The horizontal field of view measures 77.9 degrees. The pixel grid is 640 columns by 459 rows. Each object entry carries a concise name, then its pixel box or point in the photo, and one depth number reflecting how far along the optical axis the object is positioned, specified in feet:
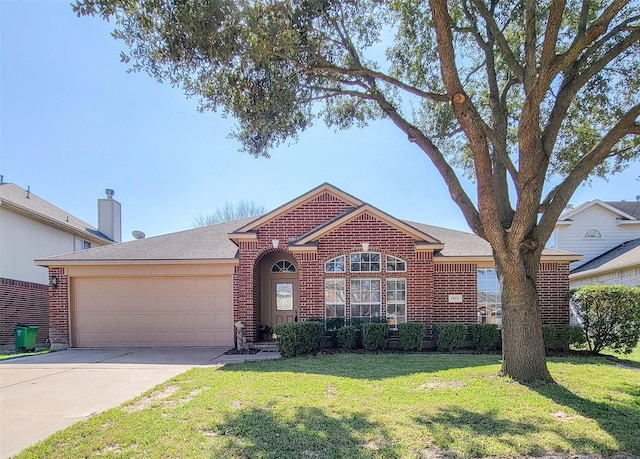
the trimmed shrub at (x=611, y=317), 33.06
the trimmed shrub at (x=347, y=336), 35.01
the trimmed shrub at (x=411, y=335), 35.29
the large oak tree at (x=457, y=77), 19.95
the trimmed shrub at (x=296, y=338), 32.81
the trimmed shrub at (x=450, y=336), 35.63
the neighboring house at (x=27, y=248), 46.93
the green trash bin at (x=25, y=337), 41.75
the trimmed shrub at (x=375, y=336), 34.98
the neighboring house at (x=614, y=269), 50.50
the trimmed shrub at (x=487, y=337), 35.91
